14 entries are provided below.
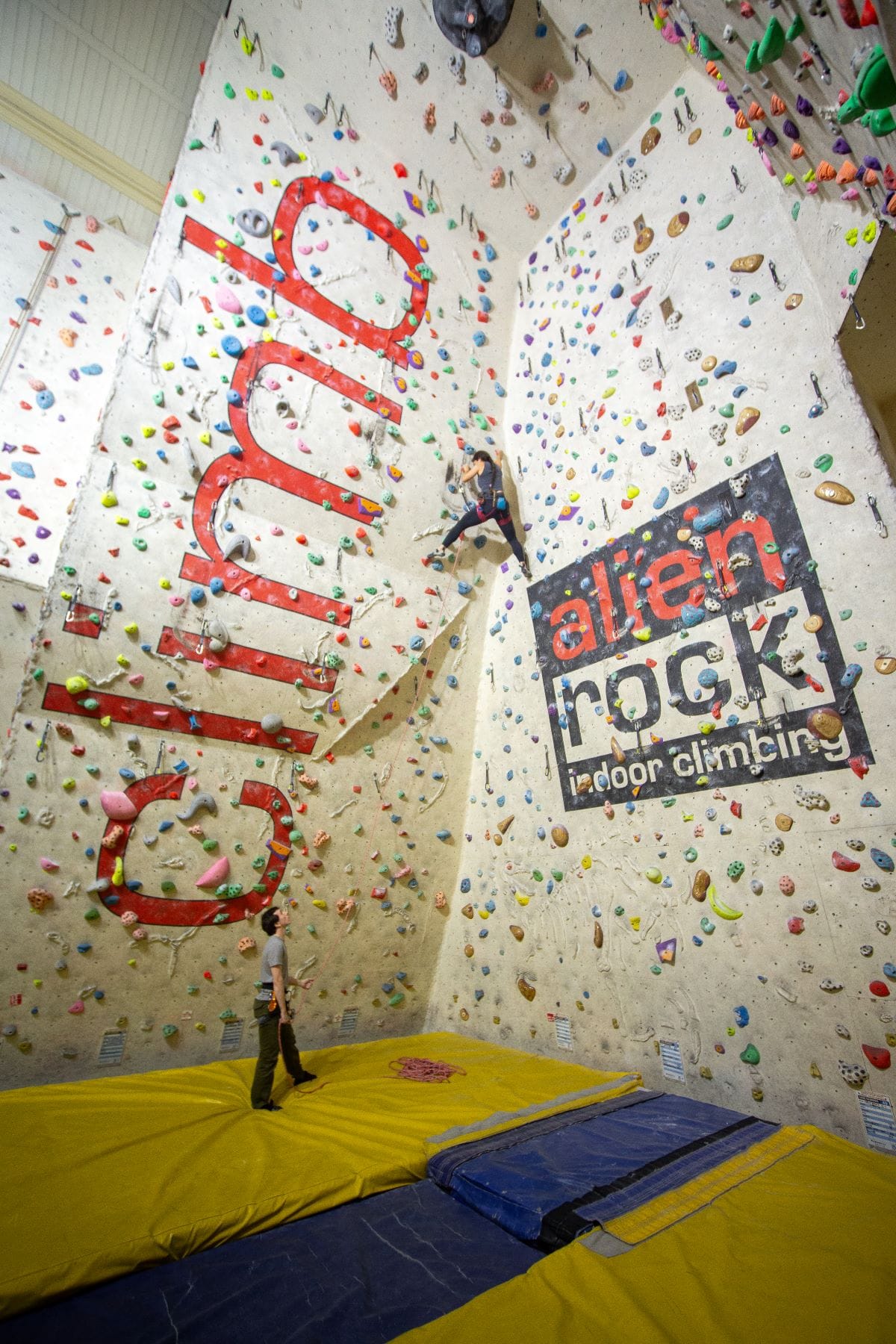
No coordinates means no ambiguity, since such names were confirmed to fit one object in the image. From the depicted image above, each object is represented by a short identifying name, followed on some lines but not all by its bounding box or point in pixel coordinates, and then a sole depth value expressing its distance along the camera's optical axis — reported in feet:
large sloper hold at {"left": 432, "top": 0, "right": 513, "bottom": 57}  11.93
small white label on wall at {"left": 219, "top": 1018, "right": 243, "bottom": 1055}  10.27
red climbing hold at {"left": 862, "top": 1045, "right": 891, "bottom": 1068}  6.98
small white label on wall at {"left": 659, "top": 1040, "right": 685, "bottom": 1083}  8.96
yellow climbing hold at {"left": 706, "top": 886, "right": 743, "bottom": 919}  8.61
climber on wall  12.78
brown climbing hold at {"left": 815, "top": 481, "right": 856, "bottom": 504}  8.11
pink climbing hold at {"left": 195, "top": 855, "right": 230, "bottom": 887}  10.06
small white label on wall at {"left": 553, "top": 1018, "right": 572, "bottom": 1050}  10.64
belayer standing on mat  8.36
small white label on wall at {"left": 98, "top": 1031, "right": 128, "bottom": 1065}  9.14
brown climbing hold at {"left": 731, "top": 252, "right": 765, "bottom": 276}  9.86
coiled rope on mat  9.59
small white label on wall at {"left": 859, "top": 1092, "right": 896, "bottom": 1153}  6.84
